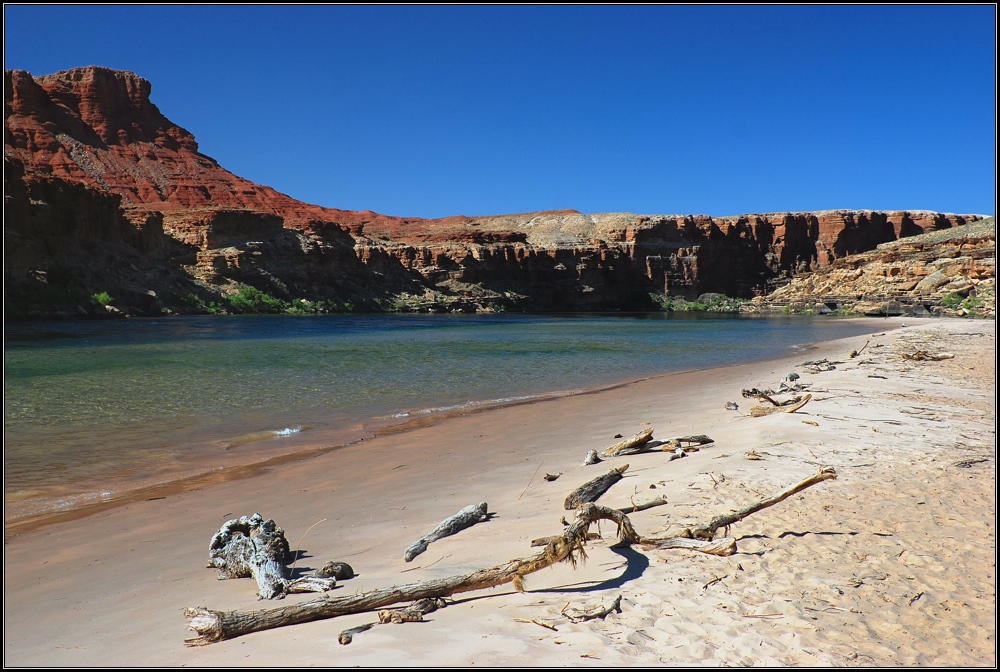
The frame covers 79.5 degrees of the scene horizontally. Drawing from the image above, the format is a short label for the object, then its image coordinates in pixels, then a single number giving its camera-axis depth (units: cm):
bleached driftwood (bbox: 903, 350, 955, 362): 1403
